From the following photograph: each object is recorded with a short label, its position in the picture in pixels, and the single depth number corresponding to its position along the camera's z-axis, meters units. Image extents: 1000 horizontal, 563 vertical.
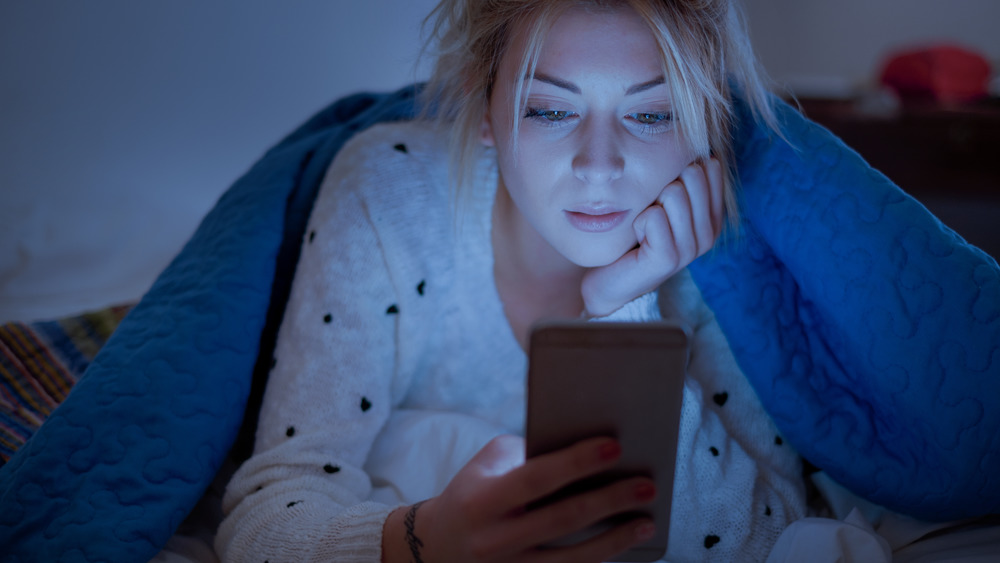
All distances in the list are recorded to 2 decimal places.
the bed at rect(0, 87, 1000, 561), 0.65
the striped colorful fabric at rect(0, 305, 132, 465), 0.83
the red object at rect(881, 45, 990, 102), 2.63
